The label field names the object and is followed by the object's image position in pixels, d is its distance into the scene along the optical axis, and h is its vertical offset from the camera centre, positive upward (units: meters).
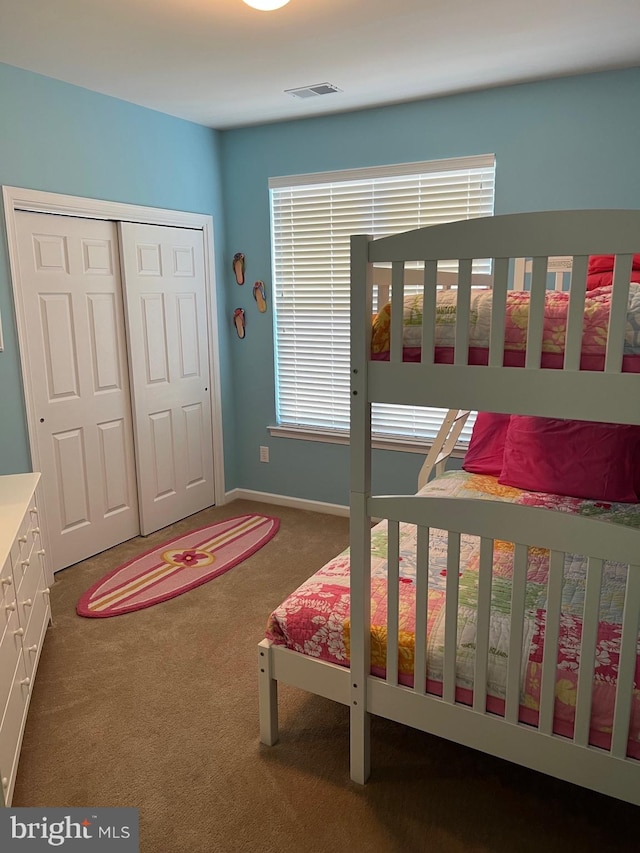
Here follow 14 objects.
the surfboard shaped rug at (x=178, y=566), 3.14 -1.43
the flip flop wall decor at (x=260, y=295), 4.27 +0.04
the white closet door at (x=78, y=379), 3.21 -0.40
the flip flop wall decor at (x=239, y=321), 4.40 -0.13
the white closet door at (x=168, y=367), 3.77 -0.40
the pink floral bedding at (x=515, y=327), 1.46 -0.07
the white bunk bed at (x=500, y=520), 1.42 -0.55
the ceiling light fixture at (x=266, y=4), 2.13 +0.99
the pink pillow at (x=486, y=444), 3.19 -0.73
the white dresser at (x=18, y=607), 1.89 -1.06
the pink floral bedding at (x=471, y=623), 1.64 -0.93
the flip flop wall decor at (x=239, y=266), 4.31 +0.24
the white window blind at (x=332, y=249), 3.59 +0.33
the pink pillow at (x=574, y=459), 2.73 -0.69
